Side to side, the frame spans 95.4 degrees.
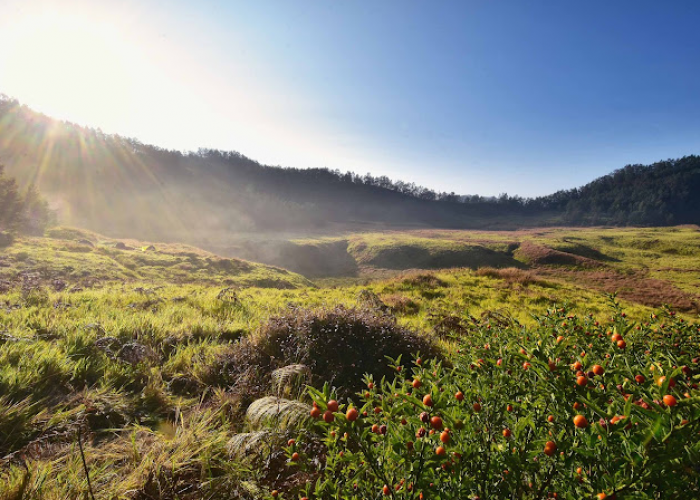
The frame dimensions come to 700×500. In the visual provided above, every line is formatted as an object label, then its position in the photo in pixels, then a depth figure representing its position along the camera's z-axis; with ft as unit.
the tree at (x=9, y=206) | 61.69
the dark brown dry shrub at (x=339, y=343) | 12.04
